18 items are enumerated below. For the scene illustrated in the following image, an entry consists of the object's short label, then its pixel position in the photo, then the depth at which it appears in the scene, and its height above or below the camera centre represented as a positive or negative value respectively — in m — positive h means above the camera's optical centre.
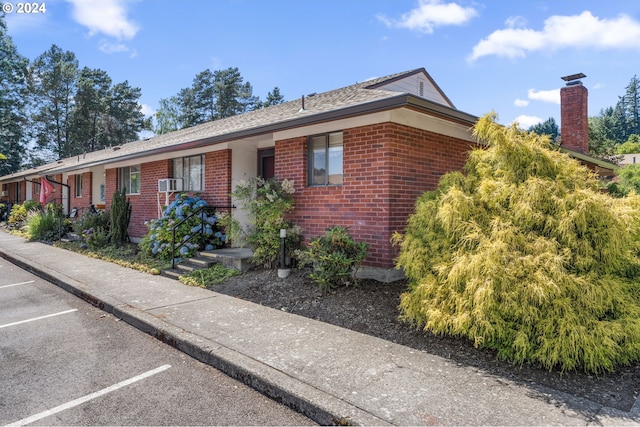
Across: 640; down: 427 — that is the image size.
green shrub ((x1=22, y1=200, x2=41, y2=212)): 19.42 +0.09
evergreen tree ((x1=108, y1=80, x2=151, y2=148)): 46.53 +11.74
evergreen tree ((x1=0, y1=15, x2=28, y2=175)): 27.98 +9.82
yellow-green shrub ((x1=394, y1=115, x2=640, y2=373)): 3.29 -0.51
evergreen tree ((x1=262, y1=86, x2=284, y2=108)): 49.94 +14.91
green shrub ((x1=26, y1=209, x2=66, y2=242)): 14.02 -0.75
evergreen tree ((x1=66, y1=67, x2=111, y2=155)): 42.84 +11.21
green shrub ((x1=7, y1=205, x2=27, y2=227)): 19.12 -0.47
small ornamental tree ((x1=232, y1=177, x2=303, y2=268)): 7.04 -0.16
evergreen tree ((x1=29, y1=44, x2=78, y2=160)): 42.03 +12.47
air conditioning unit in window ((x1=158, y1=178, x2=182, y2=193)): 10.51 +0.67
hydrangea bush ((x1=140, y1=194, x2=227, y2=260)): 8.73 -0.51
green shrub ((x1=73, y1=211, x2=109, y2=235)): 11.99 -0.47
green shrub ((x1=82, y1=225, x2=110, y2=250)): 11.45 -0.88
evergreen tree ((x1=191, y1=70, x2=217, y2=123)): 47.62 +14.28
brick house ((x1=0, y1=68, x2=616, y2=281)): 6.08 +1.04
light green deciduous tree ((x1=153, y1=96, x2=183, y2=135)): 44.62 +10.99
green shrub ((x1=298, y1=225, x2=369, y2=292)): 5.73 -0.71
